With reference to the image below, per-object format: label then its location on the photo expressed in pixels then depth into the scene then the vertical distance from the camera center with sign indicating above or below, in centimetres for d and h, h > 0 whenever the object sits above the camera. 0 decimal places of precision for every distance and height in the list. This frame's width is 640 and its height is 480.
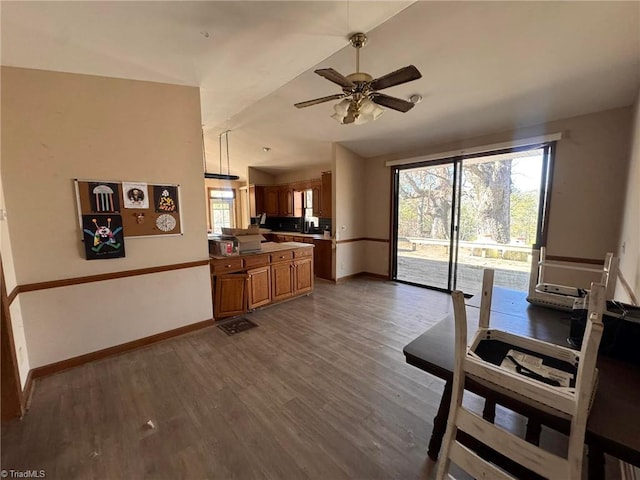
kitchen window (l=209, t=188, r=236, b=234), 786 +12
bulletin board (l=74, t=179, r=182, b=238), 243 +8
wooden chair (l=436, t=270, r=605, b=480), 80 -63
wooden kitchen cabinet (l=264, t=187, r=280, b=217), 732 +29
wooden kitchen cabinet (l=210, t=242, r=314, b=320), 339 -93
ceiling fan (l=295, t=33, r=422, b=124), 180 +89
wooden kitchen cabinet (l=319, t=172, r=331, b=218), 558 +34
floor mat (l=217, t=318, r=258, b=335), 319 -141
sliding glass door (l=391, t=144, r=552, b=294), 368 -13
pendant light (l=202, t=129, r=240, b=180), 396 +113
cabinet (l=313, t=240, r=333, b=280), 533 -98
